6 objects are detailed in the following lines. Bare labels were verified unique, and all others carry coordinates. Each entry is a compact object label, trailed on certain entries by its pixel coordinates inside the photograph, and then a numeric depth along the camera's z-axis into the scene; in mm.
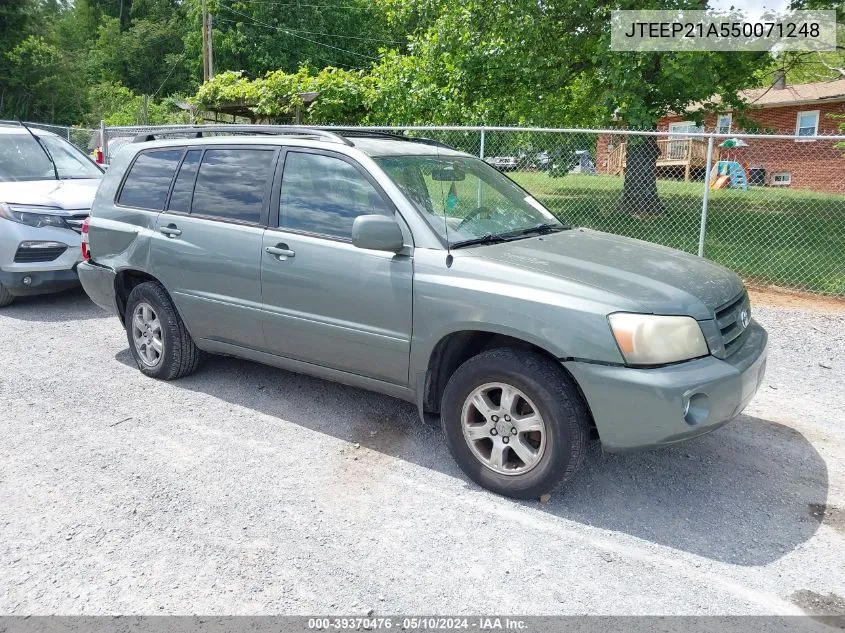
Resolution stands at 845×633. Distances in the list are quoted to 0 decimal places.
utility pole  29266
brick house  23062
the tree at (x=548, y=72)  11719
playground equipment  22966
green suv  3385
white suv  7457
